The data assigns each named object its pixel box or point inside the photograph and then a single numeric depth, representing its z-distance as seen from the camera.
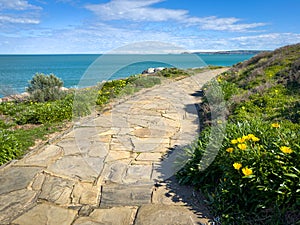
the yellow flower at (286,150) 2.53
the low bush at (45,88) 9.43
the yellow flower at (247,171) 2.50
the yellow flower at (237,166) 2.57
